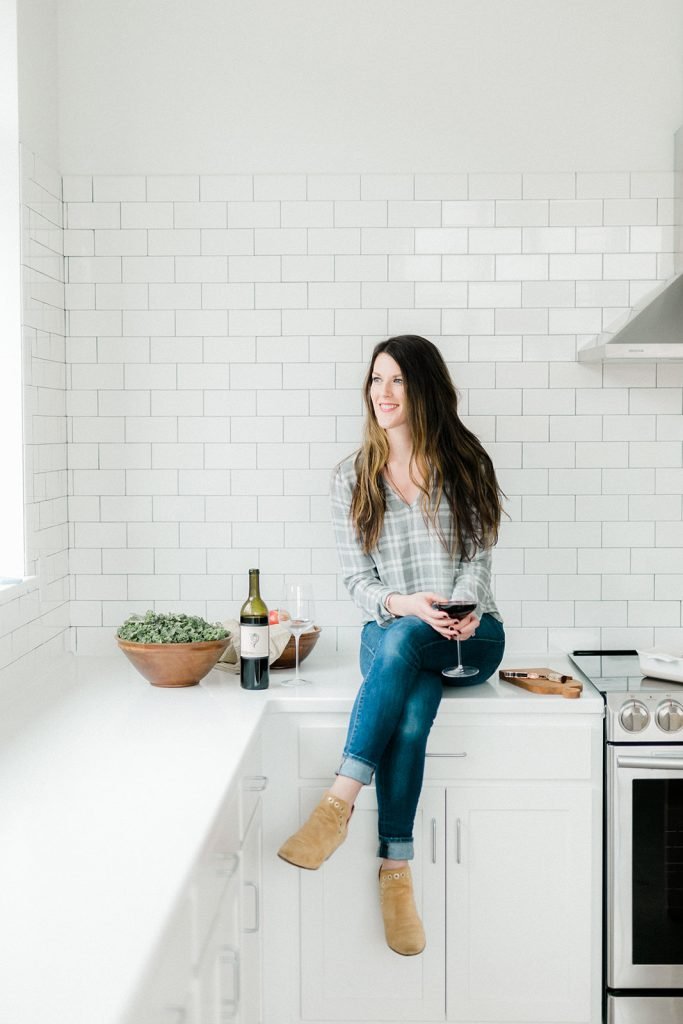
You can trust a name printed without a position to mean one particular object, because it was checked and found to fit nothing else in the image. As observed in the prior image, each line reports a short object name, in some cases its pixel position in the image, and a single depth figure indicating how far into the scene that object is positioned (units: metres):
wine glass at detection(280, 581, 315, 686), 2.93
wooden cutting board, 2.86
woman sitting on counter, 2.97
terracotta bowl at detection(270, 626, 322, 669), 3.14
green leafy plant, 2.86
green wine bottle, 2.92
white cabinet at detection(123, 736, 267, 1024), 1.51
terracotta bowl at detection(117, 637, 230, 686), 2.83
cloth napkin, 3.11
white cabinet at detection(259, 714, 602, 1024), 2.86
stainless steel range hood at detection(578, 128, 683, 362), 3.00
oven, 2.81
